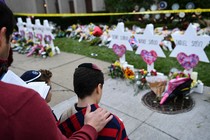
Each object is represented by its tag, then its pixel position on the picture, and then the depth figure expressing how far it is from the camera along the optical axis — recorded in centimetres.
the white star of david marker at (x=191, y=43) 260
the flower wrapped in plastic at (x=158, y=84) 255
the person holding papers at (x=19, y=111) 59
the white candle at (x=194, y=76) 272
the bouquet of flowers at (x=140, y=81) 293
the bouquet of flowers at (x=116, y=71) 335
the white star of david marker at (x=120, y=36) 331
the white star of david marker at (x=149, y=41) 295
